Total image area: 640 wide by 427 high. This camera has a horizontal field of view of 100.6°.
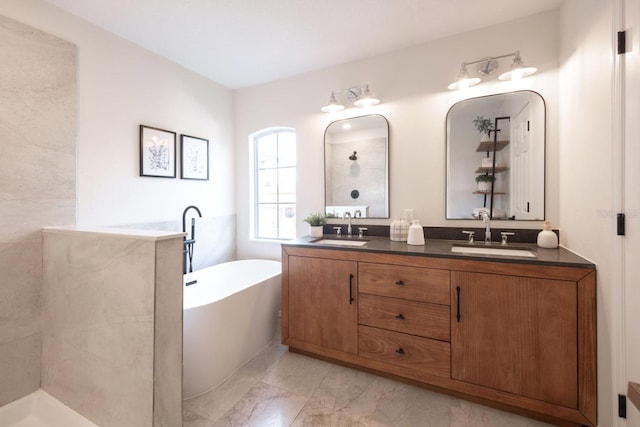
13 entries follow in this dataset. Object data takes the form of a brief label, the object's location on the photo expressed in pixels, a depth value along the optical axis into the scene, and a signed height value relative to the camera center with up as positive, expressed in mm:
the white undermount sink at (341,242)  2218 -256
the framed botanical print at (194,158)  2693 +581
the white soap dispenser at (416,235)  2051 -177
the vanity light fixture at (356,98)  2422 +1063
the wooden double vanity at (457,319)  1414 -682
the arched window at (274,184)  3127 +350
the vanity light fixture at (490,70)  1881 +1042
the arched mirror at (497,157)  2002 +438
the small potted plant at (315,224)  2605 -114
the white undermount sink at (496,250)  1792 -273
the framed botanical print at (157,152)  2352 +563
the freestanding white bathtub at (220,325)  1710 -831
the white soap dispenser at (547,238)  1835 -183
